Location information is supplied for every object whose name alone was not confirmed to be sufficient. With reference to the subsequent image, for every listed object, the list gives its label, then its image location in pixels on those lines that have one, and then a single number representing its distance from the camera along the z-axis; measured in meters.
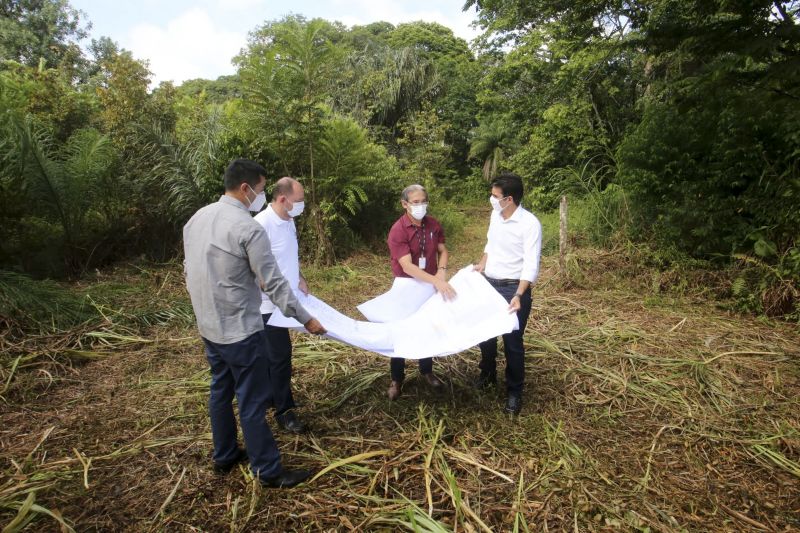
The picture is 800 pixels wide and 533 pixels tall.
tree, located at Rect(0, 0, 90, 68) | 16.58
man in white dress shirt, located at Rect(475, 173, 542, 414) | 3.07
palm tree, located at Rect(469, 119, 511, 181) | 17.58
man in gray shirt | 2.26
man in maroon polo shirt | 3.27
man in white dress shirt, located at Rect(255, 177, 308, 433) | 2.92
